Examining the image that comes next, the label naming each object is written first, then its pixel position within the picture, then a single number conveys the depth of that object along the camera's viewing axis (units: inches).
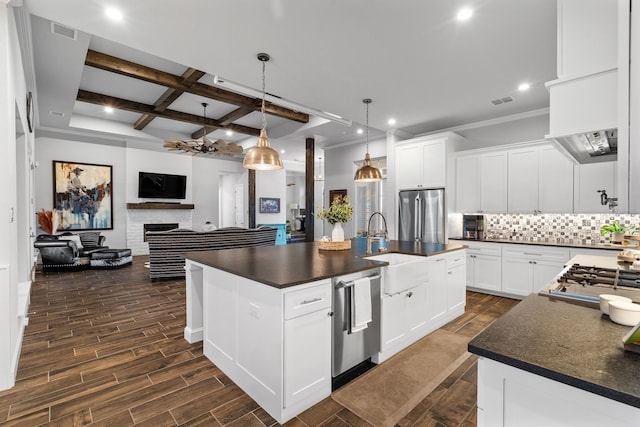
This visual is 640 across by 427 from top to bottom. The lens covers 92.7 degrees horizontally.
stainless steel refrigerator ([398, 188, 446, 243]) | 210.4
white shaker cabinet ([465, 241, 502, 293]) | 185.9
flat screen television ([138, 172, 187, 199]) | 331.3
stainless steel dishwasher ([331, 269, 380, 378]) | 88.0
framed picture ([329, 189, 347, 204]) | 299.3
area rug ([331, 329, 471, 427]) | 80.7
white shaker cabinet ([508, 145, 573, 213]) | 170.7
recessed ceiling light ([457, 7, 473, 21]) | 95.1
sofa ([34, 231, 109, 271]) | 233.6
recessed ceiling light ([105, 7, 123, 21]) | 95.6
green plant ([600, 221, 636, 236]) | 132.0
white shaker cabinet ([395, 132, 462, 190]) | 210.1
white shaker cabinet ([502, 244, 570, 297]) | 165.5
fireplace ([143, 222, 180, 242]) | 337.0
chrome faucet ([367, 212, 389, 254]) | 126.1
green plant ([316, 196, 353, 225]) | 128.0
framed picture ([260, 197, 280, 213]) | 418.6
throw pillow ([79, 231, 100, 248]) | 271.8
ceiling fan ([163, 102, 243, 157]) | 245.1
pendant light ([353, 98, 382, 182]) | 158.4
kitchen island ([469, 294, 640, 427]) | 31.9
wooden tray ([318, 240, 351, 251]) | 129.6
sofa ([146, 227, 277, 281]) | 209.6
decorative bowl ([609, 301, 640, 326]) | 45.2
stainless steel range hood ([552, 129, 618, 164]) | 54.4
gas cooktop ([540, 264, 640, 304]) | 62.5
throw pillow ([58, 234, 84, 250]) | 246.5
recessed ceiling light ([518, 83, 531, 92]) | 149.5
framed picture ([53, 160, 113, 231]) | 288.7
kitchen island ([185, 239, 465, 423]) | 75.1
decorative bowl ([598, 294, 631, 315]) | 50.2
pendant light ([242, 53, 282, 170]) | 117.2
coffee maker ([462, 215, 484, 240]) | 208.2
